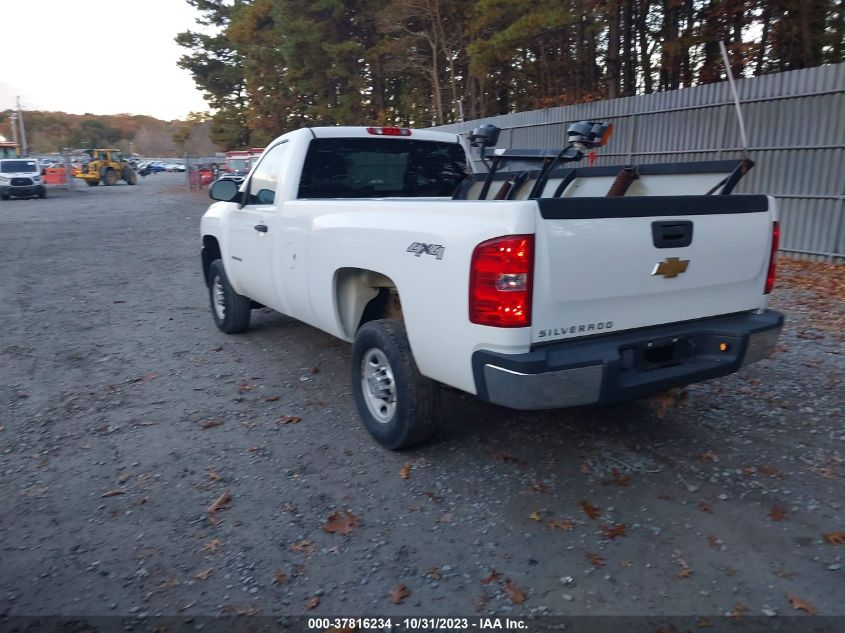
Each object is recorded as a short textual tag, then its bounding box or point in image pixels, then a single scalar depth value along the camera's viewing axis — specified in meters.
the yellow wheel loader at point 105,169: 44.78
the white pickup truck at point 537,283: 3.13
